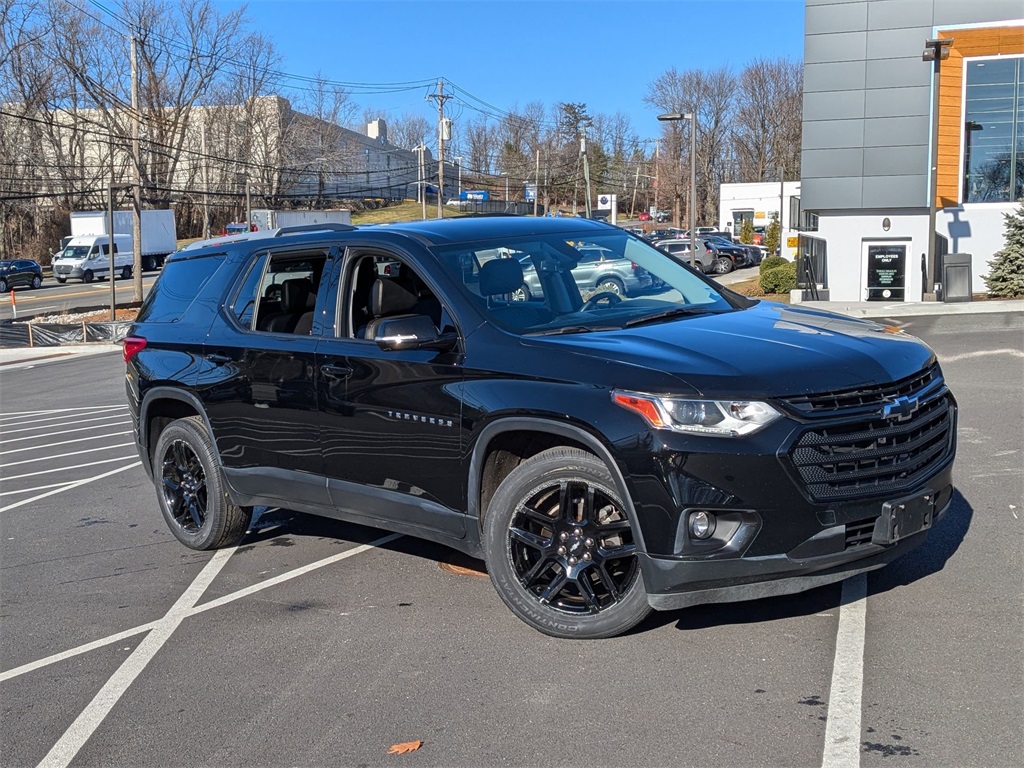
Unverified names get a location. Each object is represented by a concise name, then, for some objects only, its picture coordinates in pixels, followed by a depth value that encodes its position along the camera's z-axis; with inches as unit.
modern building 1158.3
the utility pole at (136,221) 1605.6
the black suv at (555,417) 163.0
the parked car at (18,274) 2169.0
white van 2282.2
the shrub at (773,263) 1395.4
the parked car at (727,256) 1985.7
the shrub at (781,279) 1339.8
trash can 1016.2
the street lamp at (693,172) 1308.9
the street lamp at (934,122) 1002.1
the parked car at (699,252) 1800.0
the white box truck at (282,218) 2043.6
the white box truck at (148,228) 2346.2
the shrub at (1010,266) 1035.3
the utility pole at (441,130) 2251.5
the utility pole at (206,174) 3130.2
